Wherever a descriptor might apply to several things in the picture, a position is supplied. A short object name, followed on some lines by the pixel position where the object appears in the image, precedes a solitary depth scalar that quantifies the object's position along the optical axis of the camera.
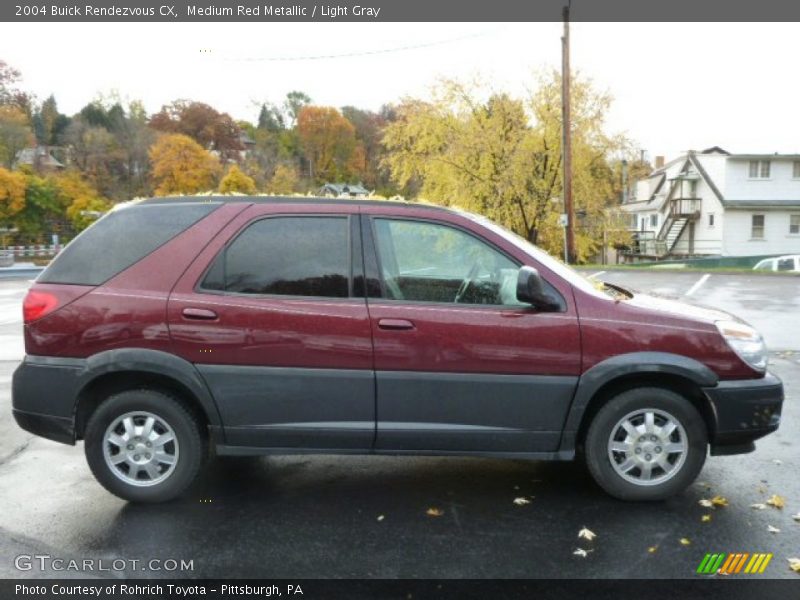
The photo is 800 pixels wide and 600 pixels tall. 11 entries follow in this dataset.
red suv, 3.73
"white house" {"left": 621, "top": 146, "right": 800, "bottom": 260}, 37.19
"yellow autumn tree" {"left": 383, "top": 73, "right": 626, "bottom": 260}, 27.12
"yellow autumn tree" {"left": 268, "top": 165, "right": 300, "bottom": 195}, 44.03
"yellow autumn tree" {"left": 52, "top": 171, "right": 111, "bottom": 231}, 42.03
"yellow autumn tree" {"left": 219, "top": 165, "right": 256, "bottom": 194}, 38.75
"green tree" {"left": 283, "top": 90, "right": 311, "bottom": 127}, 81.38
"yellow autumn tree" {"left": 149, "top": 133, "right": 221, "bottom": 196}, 45.56
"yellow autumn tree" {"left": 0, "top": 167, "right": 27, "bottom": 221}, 38.88
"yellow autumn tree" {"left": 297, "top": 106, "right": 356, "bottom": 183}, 66.56
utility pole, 21.52
